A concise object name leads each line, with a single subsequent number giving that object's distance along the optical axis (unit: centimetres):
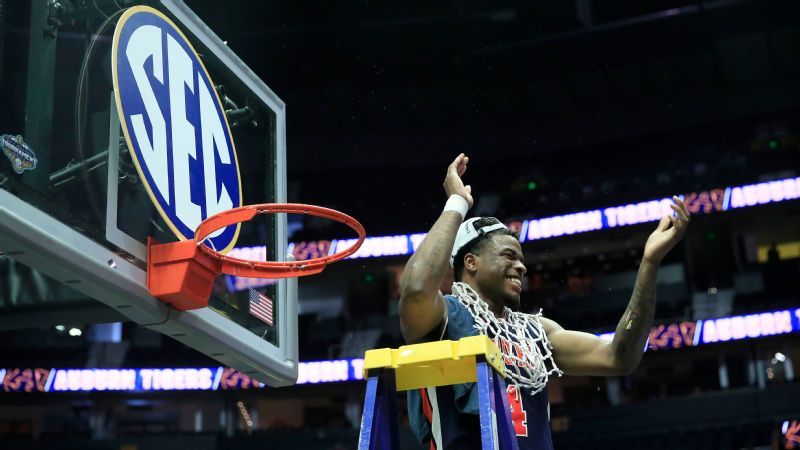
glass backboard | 371
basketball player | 369
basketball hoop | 426
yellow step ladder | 322
